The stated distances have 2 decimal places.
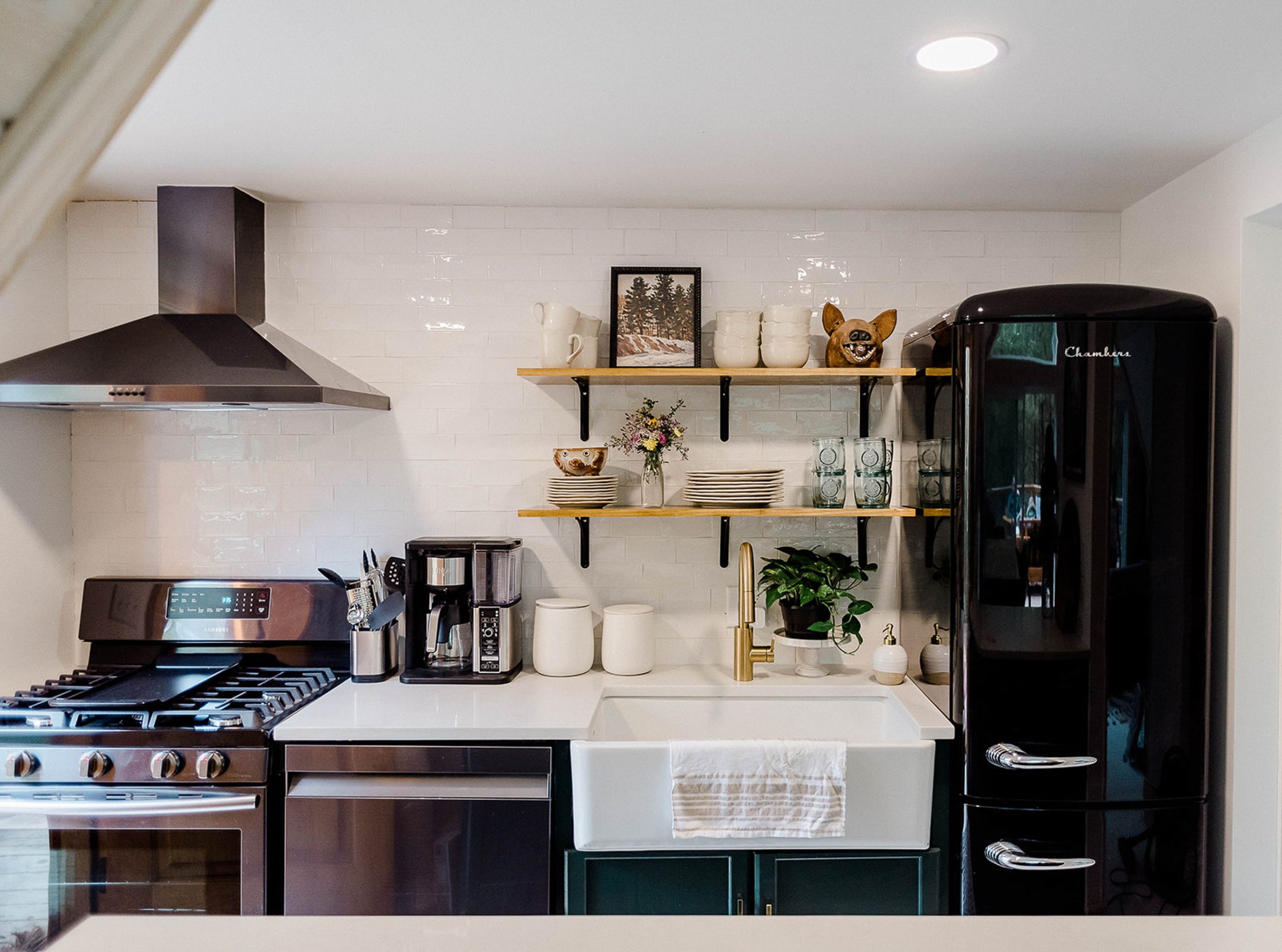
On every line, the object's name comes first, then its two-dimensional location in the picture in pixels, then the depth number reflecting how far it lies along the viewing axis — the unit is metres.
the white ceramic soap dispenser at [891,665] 2.56
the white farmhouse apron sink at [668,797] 2.04
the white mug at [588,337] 2.58
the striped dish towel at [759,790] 2.03
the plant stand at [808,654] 2.58
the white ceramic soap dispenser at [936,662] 2.43
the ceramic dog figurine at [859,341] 2.51
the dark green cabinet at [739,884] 2.08
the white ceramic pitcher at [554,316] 2.51
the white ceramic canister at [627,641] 2.61
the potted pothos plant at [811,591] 2.56
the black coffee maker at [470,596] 2.53
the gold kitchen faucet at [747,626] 2.52
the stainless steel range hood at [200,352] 2.21
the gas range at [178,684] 2.06
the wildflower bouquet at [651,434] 2.55
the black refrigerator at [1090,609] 2.08
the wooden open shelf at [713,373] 2.45
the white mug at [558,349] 2.51
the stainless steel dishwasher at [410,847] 2.07
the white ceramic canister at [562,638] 2.60
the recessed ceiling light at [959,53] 1.63
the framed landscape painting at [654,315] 2.62
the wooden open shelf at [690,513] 2.45
